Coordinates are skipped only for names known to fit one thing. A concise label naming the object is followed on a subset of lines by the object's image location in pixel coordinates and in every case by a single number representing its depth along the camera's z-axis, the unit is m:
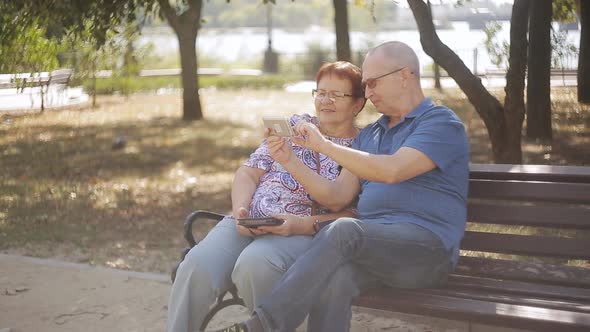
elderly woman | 3.67
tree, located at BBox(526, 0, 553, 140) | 7.95
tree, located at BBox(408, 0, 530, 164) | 6.54
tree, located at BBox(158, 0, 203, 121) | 13.45
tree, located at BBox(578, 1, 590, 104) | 7.22
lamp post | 29.64
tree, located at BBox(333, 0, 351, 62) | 8.69
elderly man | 3.42
